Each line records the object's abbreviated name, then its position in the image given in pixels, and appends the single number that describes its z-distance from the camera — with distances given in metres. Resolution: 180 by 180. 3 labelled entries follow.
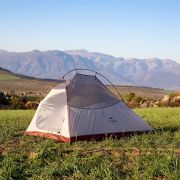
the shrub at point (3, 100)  32.02
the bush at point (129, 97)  34.39
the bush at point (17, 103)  28.72
